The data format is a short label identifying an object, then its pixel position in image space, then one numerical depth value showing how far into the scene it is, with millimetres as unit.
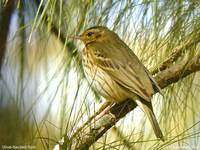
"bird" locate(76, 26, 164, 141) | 4648
